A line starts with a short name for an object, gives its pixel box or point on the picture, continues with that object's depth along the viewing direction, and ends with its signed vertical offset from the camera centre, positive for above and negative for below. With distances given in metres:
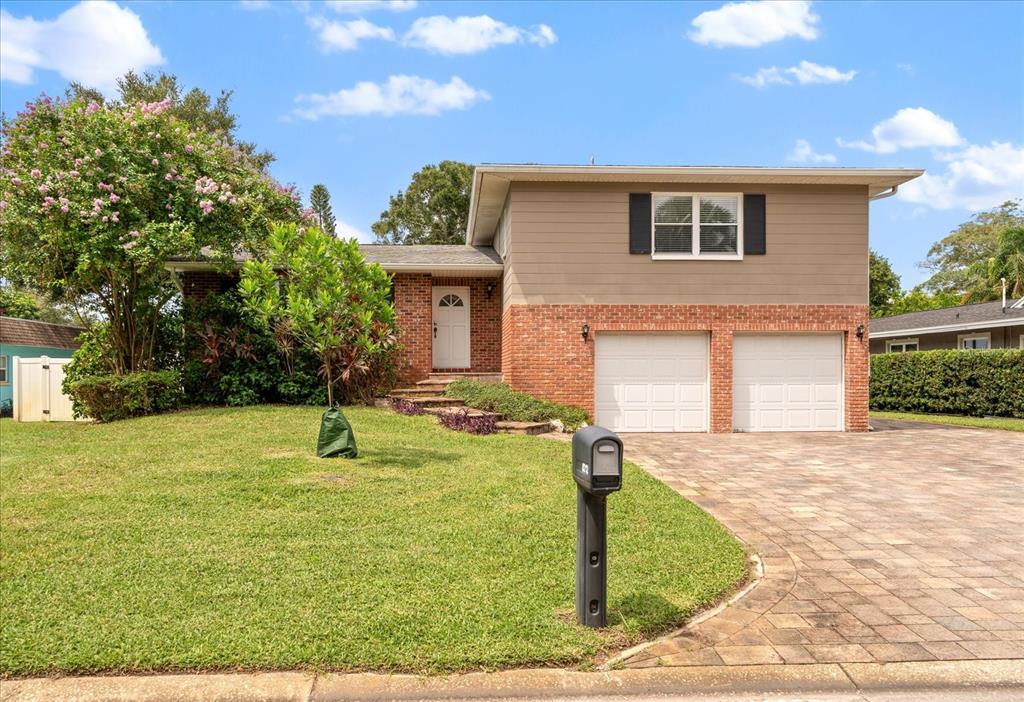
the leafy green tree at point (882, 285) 39.81 +4.40
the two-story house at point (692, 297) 12.73 +1.18
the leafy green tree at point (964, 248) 41.47 +7.20
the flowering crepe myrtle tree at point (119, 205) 11.45 +2.83
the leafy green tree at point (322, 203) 31.56 +7.55
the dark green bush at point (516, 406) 11.41 -0.91
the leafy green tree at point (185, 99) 25.31 +10.50
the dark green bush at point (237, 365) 13.04 -0.17
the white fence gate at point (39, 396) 13.82 -0.84
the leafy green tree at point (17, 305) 23.30 +1.92
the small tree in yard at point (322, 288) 7.39 +0.81
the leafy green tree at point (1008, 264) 26.84 +4.00
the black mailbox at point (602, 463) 3.34 -0.56
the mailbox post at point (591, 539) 3.41 -0.99
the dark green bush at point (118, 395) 11.70 -0.70
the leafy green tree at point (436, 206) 33.84 +8.03
